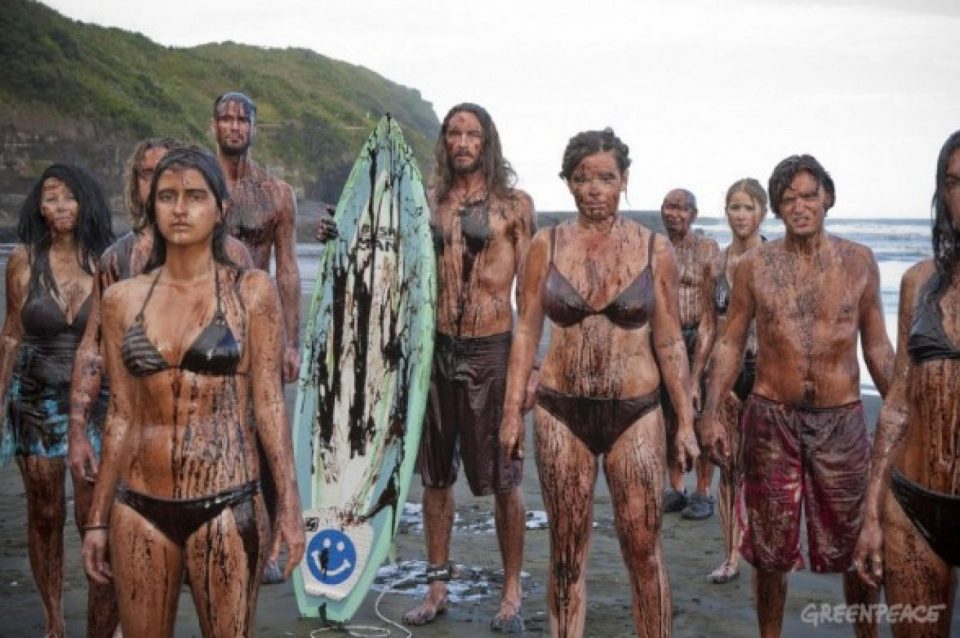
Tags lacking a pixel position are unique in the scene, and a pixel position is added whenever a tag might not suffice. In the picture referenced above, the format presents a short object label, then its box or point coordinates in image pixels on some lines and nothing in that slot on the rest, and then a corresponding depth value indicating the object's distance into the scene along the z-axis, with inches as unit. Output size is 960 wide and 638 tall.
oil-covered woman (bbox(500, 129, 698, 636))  167.9
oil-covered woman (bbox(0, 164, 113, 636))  191.3
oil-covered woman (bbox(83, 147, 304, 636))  124.6
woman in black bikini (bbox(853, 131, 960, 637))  121.8
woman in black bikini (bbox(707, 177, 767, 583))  243.9
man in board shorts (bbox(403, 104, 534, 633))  218.7
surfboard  219.9
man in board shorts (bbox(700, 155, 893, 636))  175.5
